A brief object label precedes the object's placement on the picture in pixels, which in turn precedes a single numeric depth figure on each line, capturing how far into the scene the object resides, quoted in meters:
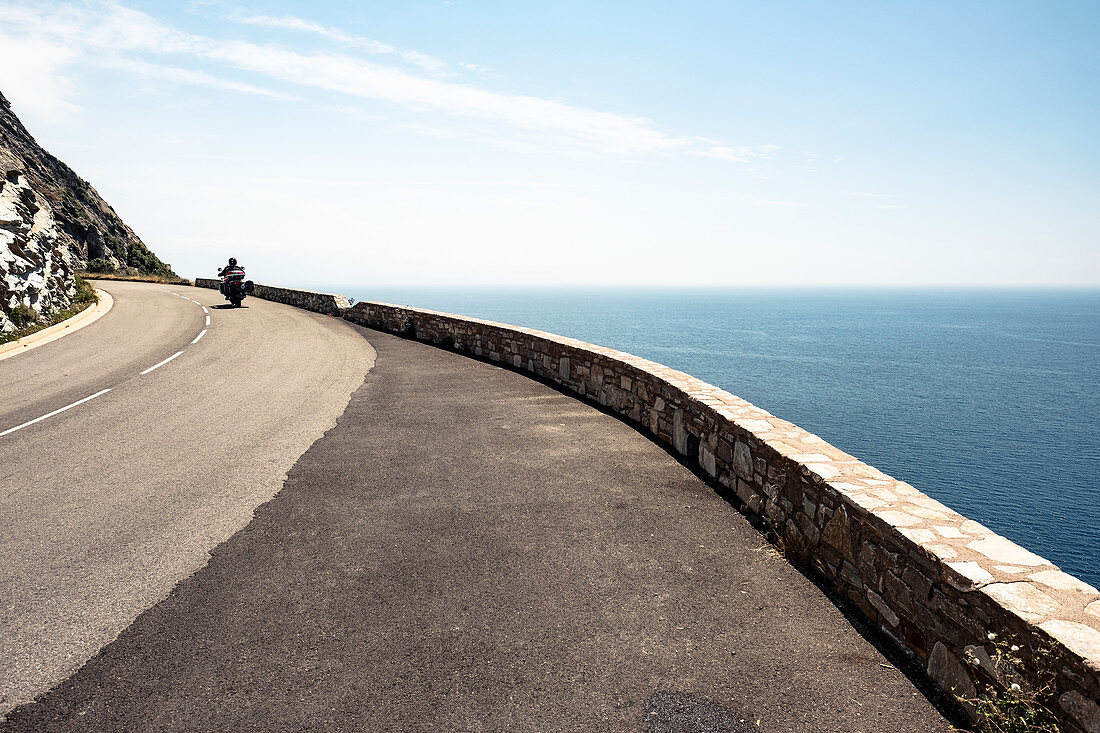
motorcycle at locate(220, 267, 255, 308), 25.25
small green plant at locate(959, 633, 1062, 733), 2.67
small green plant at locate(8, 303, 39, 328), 16.55
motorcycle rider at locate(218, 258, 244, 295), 25.38
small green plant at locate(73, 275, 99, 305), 22.08
